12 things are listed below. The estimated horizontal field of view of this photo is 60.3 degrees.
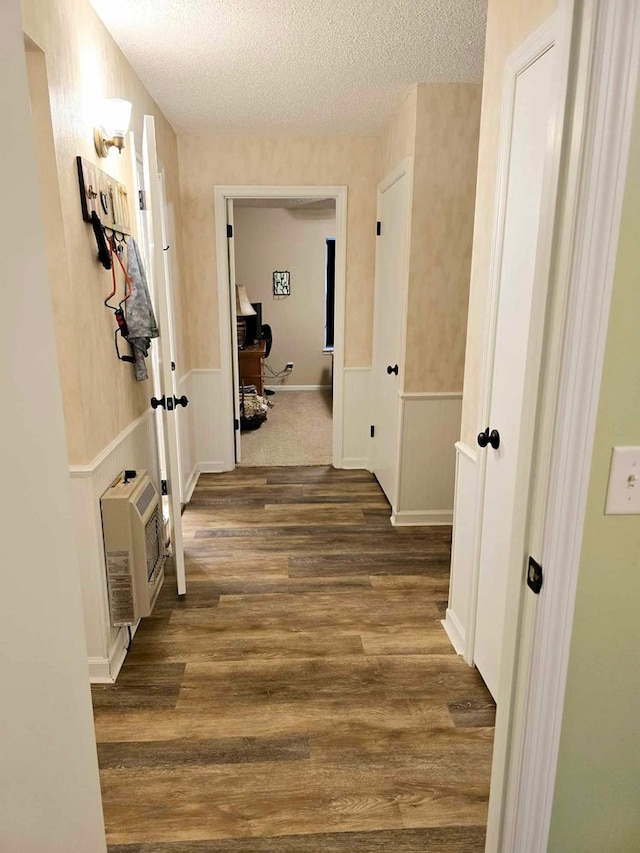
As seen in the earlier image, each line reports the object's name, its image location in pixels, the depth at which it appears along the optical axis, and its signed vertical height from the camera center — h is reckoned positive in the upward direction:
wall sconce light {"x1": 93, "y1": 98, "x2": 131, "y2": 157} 2.16 +0.66
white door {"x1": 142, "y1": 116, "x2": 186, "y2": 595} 2.28 -0.26
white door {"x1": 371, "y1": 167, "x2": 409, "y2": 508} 3.42 -0.17
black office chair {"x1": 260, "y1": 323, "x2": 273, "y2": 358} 7.45 -0.50
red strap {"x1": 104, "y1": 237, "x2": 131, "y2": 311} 2.27 +0.05
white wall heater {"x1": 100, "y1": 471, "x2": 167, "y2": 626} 2.11 -0.97
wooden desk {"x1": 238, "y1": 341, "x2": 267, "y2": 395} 6.52 -0.80
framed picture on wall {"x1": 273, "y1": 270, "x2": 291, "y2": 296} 7.50 +0.18
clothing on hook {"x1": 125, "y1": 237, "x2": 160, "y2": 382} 2.44 -0.06
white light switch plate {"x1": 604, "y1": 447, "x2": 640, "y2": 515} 0.91 -0.30
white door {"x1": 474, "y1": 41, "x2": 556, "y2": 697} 1.62 -0.14
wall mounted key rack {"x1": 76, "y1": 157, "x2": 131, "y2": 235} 1.97 +0.38
